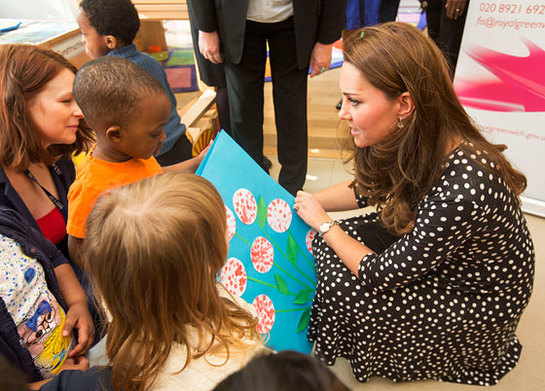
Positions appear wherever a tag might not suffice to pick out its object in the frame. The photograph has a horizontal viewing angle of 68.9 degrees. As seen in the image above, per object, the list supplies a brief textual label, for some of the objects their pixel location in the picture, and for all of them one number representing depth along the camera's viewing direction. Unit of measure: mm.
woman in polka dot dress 930
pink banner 1604
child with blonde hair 614
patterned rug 3208
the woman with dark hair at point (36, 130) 1034
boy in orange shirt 1043
